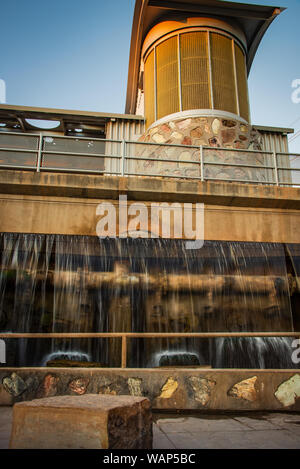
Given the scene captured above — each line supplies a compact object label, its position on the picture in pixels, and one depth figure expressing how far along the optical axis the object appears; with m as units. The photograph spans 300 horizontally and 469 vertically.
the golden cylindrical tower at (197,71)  11.69
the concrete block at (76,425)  2.89
